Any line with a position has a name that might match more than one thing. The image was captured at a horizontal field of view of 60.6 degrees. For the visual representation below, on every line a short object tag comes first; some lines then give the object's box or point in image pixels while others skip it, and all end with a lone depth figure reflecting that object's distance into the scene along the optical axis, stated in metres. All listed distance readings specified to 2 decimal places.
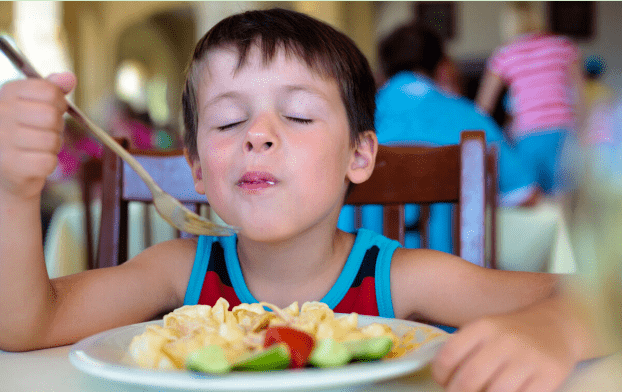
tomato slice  0.36
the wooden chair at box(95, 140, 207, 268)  1.07
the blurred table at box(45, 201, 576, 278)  1.42
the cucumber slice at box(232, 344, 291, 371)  0.33
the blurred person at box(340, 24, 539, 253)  1.63
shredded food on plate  0.40
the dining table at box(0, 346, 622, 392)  0.39
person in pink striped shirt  2.57
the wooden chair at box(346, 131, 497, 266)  0.93
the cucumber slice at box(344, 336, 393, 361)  0.37
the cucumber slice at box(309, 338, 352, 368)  0.35
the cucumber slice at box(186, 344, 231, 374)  0.33
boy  0.49
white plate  0.31
